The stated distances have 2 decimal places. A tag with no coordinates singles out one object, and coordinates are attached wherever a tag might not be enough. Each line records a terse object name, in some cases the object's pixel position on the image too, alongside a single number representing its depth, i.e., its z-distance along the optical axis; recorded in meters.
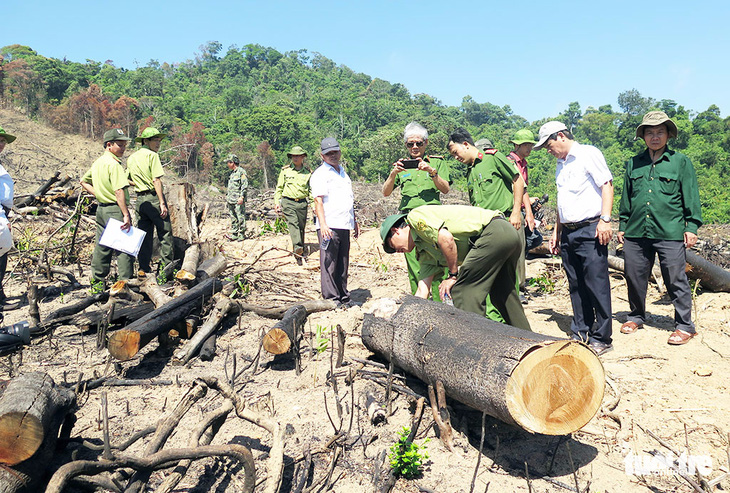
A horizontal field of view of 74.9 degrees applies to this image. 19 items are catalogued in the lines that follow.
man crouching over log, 3.41
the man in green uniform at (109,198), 5.54
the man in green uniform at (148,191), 5.94
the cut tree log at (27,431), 2.17
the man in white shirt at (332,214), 5.22
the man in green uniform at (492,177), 4.62
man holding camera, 4.73
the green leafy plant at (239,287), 5.46
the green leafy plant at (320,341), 3.87
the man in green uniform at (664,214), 4.07
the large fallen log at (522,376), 2.40
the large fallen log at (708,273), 5.23
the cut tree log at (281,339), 3.72
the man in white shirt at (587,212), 3.94
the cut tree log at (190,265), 5.11
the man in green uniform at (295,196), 8.15
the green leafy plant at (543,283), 6.04
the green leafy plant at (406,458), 2.45
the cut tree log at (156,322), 3.63
